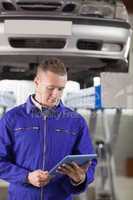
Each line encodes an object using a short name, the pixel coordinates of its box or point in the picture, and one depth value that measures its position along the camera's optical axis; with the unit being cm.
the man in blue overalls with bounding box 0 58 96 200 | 225
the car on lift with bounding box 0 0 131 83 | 318
